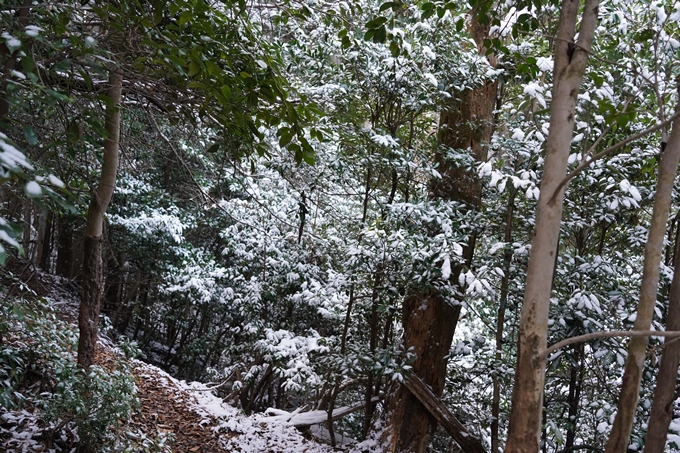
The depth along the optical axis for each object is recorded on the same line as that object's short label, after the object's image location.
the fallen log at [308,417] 6.00
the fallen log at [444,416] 4.90
